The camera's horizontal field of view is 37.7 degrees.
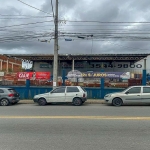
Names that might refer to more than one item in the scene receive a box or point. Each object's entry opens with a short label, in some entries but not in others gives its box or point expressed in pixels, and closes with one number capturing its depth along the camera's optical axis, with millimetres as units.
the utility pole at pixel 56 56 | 18297
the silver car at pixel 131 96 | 15000
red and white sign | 21516
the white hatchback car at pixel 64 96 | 15609
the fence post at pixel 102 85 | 19697
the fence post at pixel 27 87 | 20252
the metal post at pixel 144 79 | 19870
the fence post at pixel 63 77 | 20844
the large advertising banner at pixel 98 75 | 20562
